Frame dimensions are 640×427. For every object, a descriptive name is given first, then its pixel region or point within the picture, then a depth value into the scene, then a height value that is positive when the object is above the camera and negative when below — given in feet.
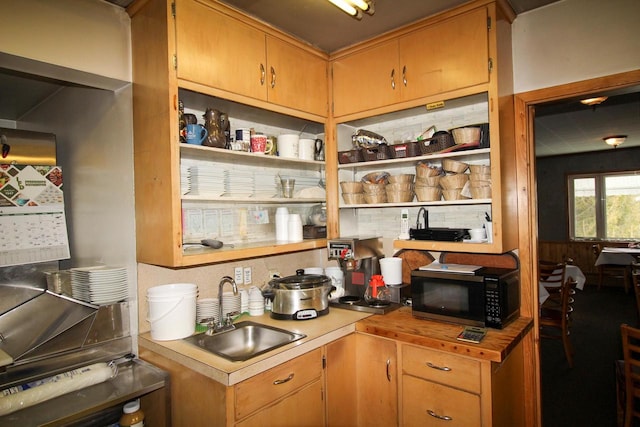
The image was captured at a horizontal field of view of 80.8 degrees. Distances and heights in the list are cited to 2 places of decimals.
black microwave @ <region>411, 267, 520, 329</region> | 6.39 -1.56
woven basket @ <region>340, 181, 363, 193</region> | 8.57 +0.60
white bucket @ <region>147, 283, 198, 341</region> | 6.20 -1.61
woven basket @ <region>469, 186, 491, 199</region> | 6.78 +0.30
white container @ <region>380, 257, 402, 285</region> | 8.13 -1.28
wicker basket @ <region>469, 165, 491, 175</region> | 6.78 +0.71
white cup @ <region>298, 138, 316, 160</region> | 8.38 +1.45
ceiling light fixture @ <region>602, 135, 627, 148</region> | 18.75 +3.31
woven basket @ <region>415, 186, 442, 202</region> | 7.50 +0.34
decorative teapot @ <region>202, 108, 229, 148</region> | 6.79 +1.63
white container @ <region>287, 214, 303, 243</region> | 8.22 -0.33
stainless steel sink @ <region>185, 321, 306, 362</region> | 6.39 -2.19
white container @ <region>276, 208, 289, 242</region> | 8.26 -0.24
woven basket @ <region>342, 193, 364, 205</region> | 8.62 +0.33
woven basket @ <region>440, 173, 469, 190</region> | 7.15 +0.56
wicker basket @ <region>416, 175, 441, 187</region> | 7.49 +0.58
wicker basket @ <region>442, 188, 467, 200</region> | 7.21 +0.29
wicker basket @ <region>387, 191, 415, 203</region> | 8.02 +0.32
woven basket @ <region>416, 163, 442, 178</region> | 7.50 +0.80
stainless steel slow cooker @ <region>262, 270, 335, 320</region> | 7.24 -1.62
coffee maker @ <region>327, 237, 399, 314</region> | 8.03 -1.16
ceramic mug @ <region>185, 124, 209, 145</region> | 6.45 +1.43
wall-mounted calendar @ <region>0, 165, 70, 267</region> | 7.49 +0.13
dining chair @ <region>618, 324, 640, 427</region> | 7.23 -3.42
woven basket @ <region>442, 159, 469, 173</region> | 7.25 +0.84
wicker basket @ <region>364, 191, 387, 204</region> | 8.32 +0.31
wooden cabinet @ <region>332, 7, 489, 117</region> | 6.68 +2.89
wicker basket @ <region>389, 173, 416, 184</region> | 8.00 +0.70
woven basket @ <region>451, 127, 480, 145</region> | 6.81 +1.36
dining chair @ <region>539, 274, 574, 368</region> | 11.64 -3.54
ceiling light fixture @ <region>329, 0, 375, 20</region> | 4.98 +2.79
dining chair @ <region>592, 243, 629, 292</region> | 21.75 -3.94
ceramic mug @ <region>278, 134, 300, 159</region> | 8.12 +1.50
